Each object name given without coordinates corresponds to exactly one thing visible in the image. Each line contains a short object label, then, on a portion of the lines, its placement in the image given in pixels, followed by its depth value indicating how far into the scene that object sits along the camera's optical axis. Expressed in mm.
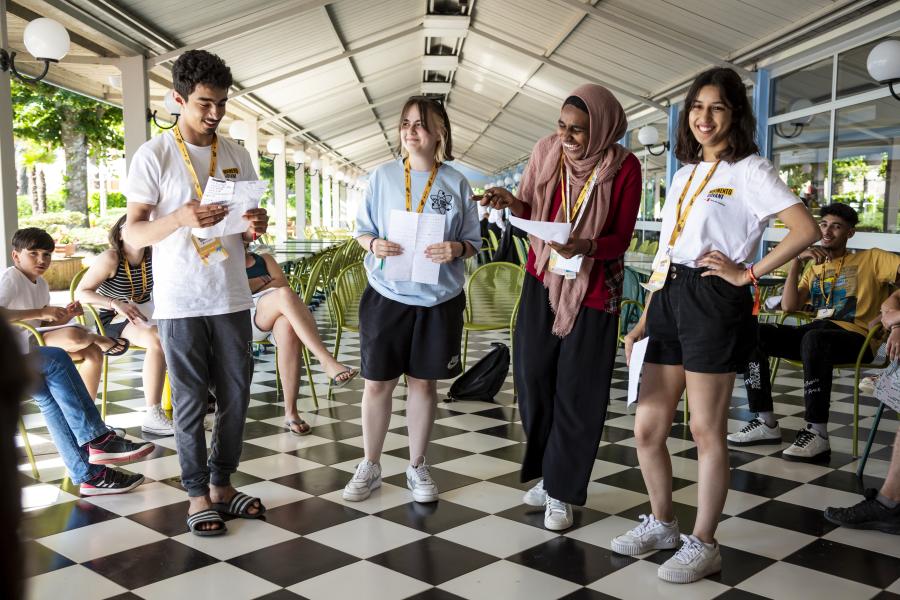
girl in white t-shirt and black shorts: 2311
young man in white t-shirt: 2598
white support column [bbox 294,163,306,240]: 16797
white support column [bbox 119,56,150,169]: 7734
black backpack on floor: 4949
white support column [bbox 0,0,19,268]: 5062
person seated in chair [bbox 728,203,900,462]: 3812
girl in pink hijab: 2660
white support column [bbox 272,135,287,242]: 14523
